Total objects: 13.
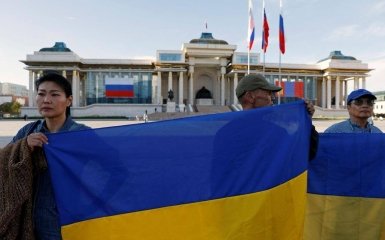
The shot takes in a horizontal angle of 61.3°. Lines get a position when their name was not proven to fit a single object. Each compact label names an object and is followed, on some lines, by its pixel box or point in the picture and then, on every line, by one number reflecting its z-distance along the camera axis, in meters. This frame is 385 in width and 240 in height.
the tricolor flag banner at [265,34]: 20.47
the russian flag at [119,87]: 48.38
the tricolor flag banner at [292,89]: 50.28
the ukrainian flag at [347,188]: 2.65
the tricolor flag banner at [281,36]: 21.12
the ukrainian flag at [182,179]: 2.02
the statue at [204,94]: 52.81
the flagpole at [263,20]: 20.13
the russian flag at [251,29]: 19.60
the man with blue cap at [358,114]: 2.97
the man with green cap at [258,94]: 2.29
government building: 47.16
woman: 1.94
